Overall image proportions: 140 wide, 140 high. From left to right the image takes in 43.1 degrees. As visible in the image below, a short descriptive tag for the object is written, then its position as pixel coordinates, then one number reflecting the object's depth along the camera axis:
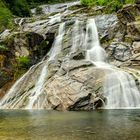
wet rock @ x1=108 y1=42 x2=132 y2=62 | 21.72
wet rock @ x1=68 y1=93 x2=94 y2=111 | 16.34
